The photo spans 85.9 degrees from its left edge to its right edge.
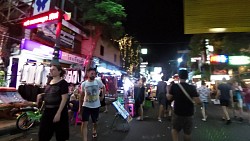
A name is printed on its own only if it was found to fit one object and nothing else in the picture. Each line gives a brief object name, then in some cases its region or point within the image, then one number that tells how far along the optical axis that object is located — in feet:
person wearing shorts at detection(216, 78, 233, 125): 19.50
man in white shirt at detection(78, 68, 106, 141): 11.58
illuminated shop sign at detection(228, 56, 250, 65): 36.17
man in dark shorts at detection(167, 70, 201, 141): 9.24
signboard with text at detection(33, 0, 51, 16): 22.06
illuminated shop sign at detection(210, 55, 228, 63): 42.97
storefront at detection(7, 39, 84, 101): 18.75
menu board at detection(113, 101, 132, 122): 16.03
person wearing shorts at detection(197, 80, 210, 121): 20.94
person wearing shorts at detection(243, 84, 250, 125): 20.33
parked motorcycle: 14.35
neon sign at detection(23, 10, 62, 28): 20.12
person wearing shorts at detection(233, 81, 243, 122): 21.55
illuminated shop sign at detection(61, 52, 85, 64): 28.46
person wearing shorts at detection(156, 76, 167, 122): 20.08
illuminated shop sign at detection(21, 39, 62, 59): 21.30
